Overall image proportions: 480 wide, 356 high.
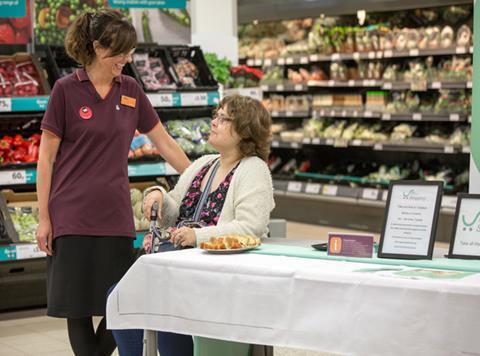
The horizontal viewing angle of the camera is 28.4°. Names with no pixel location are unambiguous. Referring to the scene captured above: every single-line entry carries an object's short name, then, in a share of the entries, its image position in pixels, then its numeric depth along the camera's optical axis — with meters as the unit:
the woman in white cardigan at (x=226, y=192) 3.50
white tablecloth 2.64
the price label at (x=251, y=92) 6.93
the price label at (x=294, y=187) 10.62
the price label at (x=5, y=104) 5.69
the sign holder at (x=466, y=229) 3.10
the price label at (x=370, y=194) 9.60
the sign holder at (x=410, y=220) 3.07
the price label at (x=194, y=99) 6.24
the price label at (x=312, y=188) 10.35
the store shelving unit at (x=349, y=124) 9.31
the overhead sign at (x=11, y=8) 5.93
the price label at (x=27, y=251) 5.62
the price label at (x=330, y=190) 10.08
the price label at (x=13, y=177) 5.67
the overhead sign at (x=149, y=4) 6.40
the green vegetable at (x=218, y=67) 7.06
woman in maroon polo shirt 3.69
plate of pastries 3.23
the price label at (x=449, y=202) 8.66
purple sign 3.11
